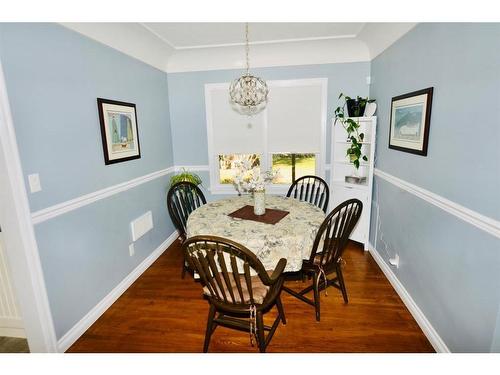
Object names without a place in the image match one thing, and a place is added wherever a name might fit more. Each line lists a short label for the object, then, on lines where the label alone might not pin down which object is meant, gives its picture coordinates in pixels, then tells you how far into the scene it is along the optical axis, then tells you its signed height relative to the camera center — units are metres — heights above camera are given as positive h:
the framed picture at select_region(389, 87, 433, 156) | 1.99 +0.10
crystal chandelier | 2.51 +0.47
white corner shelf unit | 3.14 -0.48
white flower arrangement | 2.33 -0.35
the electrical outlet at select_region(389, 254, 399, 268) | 2.52 -1.23
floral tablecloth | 1.90 -0.71
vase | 2.35 -0.57
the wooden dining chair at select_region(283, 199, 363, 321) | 1.96 -0.90
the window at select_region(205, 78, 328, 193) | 3.56 +0.09
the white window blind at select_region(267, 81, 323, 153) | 3.54 +0.25
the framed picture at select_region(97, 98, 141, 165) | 2.34 +0.11
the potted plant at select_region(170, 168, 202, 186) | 3.61 -0.52
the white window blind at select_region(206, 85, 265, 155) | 3.70 +0.15
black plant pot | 3.19 +0.34
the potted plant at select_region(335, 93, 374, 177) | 3.18 +0.07
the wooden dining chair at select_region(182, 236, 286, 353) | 1.48 -1.00
